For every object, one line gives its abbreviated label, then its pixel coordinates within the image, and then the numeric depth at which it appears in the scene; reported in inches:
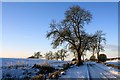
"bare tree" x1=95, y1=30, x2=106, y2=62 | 1016.4
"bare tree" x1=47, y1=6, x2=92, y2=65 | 630.3
